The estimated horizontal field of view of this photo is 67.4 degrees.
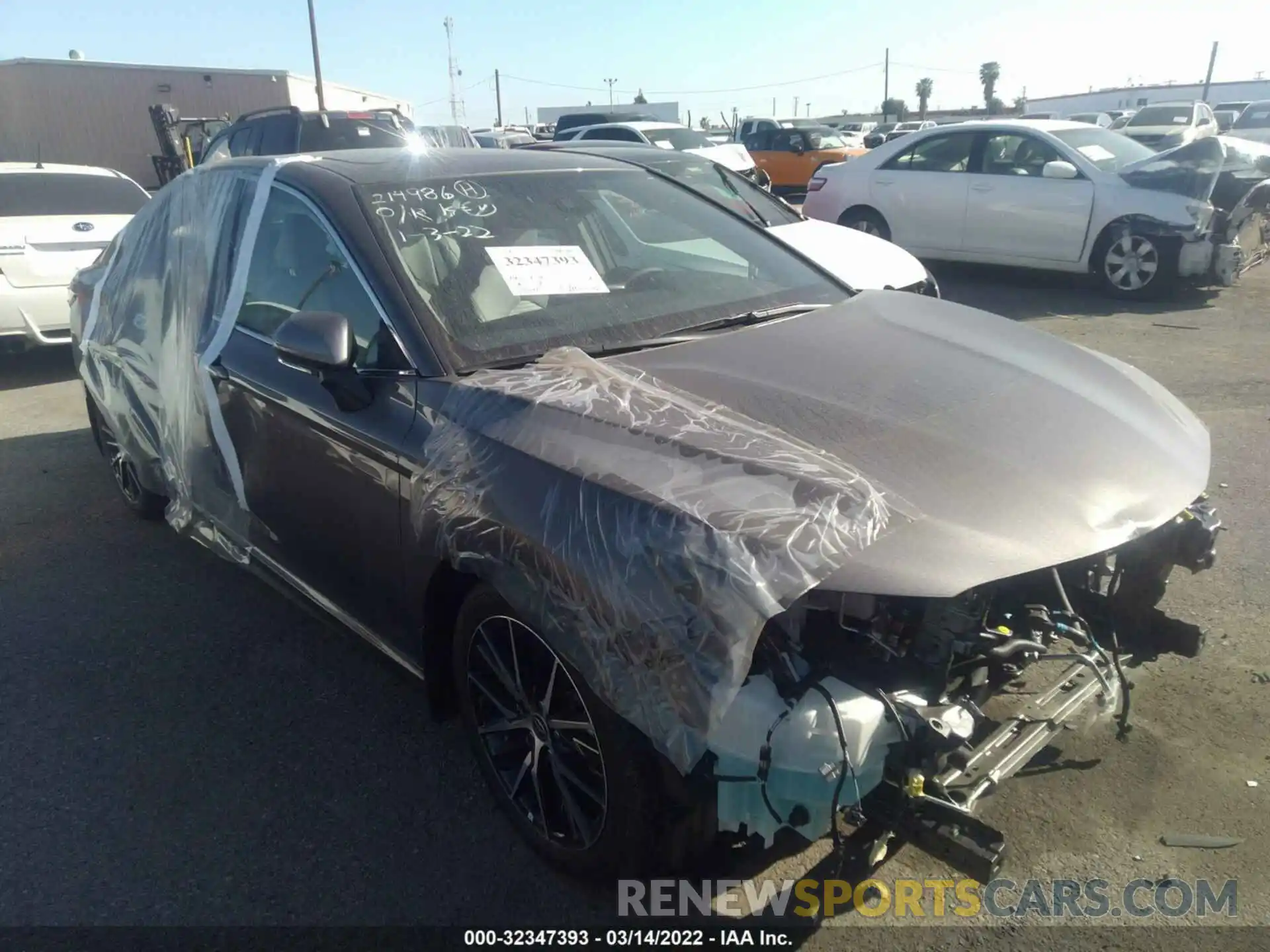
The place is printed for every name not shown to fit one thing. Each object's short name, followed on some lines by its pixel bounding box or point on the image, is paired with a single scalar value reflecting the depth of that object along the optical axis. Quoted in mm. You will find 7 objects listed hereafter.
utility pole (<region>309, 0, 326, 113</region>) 30884
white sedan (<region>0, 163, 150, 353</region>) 7473
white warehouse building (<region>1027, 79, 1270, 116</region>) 44594
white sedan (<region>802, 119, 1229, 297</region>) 8609
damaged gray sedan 1876
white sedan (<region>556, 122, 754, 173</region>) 14836
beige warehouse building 30500
